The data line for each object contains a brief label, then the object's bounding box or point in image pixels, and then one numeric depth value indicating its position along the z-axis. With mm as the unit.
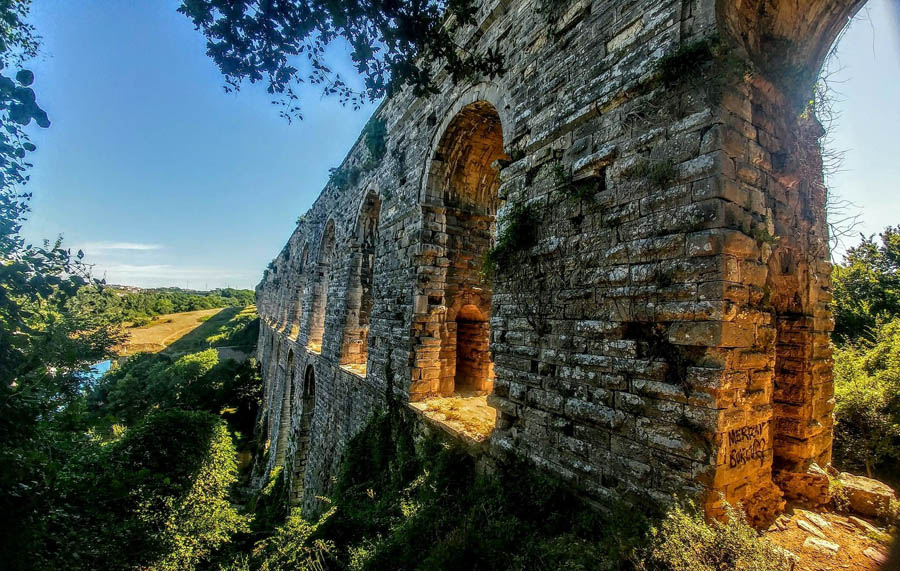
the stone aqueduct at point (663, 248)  2209
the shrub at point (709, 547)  1745
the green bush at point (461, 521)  2240
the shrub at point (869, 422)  4070
